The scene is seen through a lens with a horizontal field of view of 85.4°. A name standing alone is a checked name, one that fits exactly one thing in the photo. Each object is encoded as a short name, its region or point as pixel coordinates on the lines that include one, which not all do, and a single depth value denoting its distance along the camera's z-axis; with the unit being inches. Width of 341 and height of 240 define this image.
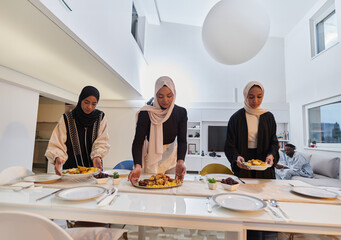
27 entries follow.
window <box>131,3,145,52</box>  162.7
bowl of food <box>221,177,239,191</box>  38.4
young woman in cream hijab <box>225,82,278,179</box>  56.9
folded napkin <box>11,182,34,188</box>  39.2
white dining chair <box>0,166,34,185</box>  45.5
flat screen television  197.0
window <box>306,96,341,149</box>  135.1
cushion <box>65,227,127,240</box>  39.2
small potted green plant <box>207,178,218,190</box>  39.6
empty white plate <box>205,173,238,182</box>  49.0
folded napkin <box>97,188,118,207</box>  30.4
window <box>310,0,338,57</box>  144.2
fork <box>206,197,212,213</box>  28.9
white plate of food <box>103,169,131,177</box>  52.4
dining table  26.5
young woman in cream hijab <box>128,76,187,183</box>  50.7
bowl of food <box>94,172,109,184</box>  42.7
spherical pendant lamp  94.3
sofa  113.8
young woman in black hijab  56.8
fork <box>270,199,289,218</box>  30.1
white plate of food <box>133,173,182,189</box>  38.6
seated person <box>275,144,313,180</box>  129.6
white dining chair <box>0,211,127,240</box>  19.3
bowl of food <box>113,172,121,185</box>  42.2
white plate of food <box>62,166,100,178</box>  43.8
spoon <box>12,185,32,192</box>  37.4
